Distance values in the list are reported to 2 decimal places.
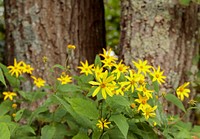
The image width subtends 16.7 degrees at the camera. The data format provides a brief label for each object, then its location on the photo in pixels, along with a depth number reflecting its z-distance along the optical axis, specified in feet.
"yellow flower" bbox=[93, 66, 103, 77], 6.91
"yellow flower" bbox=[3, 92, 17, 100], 8.02
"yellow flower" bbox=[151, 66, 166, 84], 7.22
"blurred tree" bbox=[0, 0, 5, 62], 12.77
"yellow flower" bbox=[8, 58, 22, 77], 7.81
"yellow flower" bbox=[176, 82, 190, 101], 7.28
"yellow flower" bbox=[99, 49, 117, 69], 7.19
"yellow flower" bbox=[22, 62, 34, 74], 7.89
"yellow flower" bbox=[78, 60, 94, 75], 7.38
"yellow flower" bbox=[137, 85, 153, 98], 6.88
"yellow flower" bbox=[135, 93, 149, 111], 6.83
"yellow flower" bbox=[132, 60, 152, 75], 7.28
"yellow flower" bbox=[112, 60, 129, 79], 7.06
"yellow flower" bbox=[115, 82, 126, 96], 6.76
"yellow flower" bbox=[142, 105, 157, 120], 6.84
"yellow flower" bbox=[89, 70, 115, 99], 6.61
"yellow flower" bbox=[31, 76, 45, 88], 8.03
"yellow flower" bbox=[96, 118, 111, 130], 6.82
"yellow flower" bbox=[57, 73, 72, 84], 7.65
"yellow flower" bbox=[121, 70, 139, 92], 6.87
